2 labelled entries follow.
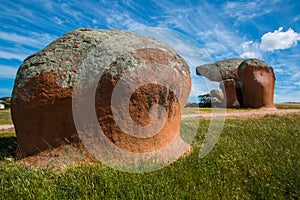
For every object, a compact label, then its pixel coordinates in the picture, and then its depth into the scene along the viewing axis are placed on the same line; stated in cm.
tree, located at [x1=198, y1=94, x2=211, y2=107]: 3018
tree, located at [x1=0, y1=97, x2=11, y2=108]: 4370
